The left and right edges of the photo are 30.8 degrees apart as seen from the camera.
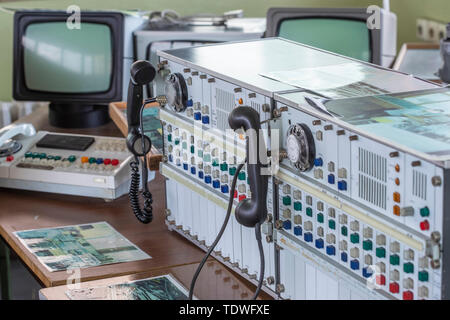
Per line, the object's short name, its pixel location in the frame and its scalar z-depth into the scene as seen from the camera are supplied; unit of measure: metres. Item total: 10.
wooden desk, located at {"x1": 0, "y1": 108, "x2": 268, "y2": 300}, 1.93
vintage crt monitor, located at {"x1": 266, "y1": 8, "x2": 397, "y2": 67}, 3.00
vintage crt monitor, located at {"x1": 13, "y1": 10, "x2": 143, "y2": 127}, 3.12
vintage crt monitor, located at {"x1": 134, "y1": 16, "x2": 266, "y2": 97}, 3.11
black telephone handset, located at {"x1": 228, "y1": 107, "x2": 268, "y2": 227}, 1.56
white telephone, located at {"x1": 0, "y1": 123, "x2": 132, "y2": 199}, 2.43
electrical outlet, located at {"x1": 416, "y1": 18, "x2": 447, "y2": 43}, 4.20
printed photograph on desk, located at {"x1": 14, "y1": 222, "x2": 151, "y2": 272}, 1.98
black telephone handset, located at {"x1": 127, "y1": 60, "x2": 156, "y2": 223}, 2.10
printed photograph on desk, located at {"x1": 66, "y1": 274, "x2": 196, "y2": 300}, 1.74
